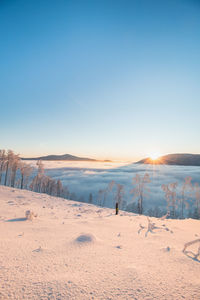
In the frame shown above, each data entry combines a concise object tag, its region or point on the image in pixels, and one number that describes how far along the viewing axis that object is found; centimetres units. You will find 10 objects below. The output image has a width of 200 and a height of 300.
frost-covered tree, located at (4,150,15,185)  4195
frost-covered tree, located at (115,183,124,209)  5134
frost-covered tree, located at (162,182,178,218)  3447
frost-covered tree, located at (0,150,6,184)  4147
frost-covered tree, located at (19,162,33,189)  4450
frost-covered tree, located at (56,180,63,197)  6252
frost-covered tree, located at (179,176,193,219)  3436
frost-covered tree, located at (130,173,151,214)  3077
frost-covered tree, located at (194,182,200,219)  3429
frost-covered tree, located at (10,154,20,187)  4306
